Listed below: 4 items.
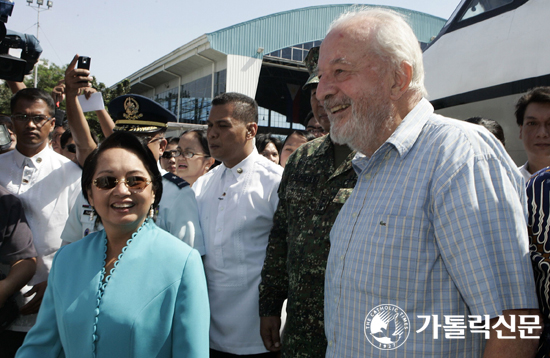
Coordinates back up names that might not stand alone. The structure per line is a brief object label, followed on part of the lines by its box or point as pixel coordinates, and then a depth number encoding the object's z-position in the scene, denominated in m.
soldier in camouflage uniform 2.02
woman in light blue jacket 1.56
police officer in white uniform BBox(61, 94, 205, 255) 2.41
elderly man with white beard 1.10
